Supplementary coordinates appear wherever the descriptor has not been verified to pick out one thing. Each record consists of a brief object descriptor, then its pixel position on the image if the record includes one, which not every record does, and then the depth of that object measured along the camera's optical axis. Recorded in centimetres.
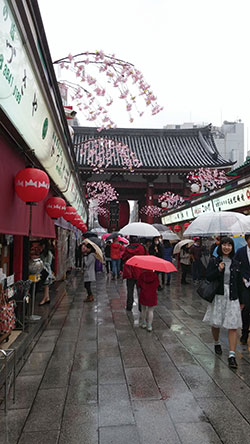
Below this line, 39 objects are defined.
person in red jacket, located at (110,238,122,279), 1430
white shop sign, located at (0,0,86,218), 324
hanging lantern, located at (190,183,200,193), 1664
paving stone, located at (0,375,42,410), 354
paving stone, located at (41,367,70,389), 406
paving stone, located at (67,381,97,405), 363
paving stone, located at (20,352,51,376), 448
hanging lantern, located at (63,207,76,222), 1042
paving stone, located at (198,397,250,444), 298
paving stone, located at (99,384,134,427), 324
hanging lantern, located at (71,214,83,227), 1177
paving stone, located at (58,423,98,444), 290
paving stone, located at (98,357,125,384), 420
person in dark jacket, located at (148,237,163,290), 1115
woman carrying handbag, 471
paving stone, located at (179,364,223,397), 385
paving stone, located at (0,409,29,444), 294
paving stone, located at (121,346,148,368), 478
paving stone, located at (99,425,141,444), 289
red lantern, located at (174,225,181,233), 1967
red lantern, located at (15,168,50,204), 438
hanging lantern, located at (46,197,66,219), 709
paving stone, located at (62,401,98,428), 320
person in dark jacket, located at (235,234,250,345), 543
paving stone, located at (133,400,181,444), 293
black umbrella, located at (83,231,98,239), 1650
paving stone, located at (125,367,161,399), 379
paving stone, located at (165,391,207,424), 327
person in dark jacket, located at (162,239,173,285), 1294
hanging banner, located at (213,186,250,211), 919
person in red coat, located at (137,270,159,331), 629
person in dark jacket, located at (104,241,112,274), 1553
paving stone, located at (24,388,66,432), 314
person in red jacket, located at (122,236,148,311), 784
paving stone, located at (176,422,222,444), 291
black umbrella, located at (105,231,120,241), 1435
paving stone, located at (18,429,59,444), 289
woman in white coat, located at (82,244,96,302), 918
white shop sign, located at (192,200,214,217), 1275
